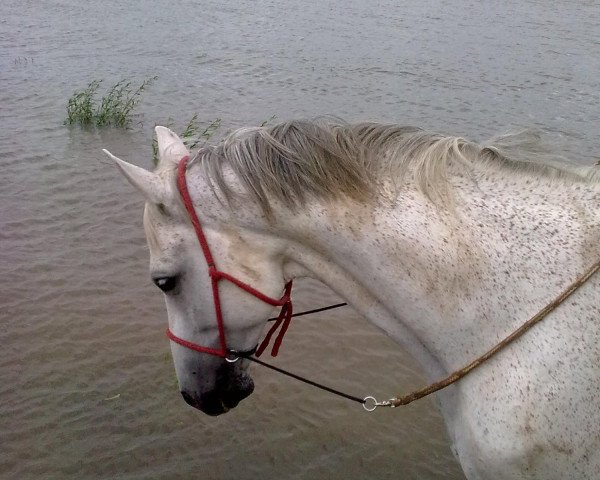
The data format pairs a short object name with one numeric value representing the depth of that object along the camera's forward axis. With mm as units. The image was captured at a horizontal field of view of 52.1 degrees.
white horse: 2123
